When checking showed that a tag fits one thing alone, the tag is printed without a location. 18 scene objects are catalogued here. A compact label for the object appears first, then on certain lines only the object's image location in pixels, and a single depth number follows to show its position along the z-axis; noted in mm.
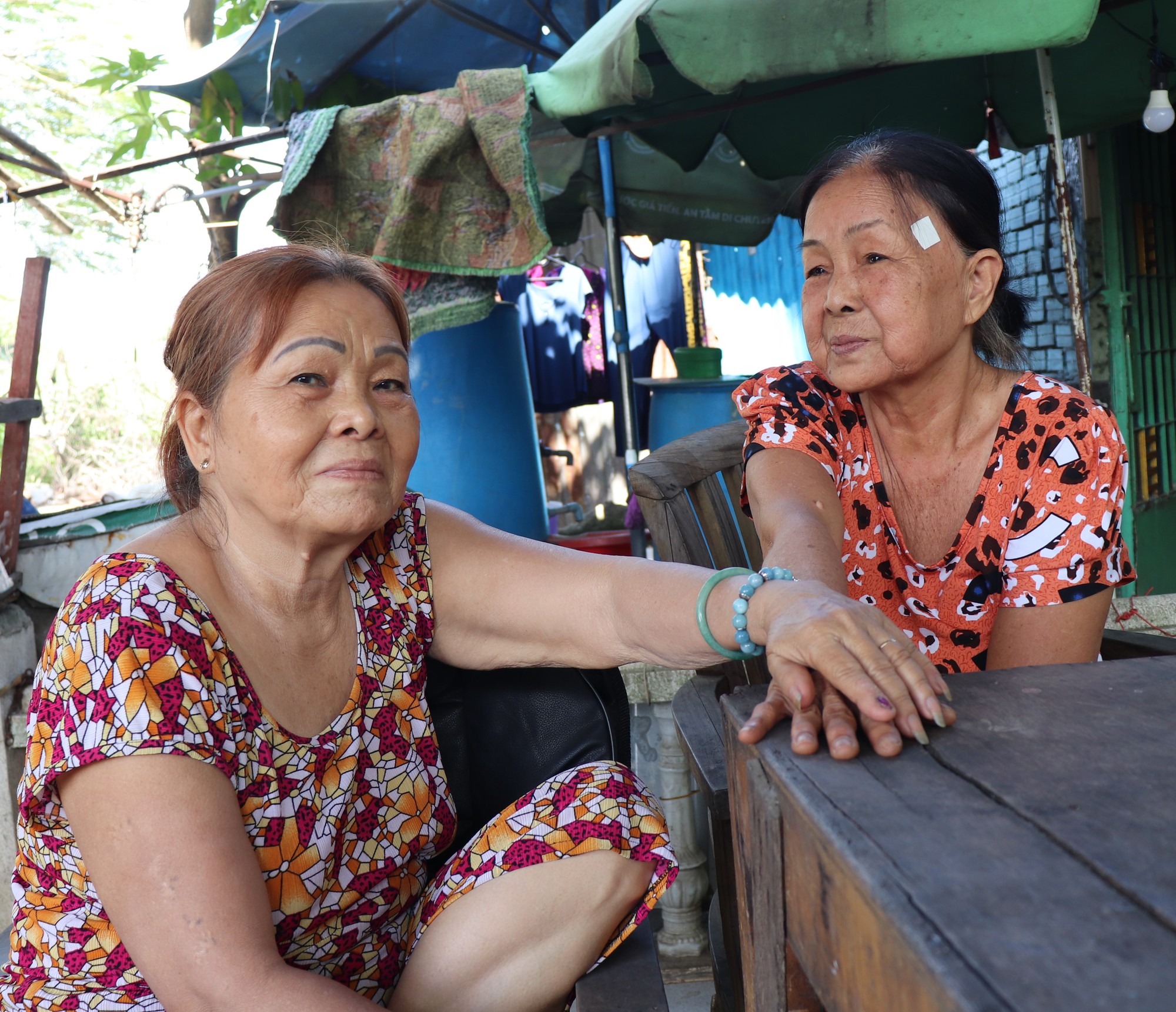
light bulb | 3223
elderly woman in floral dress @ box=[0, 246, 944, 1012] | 1174
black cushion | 1607
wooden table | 600
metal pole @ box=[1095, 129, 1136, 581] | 4781
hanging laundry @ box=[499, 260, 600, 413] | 6945
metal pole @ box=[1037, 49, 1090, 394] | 3105
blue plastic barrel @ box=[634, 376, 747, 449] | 4703
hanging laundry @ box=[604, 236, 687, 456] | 7059
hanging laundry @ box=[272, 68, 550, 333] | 3350
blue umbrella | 4613
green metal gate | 4848
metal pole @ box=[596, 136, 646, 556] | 4309
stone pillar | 2652
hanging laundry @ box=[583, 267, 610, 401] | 7137
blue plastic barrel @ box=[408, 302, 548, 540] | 4285
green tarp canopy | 2529
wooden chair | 1663
